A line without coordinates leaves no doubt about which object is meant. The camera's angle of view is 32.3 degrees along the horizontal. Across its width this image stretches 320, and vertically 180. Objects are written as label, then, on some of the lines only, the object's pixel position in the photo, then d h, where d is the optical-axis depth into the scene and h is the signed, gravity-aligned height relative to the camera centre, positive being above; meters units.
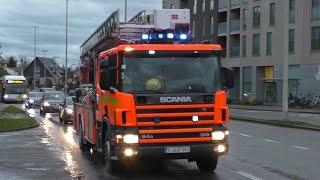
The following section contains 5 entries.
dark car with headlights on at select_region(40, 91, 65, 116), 38.28 -1.18
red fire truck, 10.15 -0.29
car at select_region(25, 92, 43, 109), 52.03 -1.28
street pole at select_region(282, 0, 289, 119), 27.92 +1.43
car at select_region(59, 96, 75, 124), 28.12 -1.33
